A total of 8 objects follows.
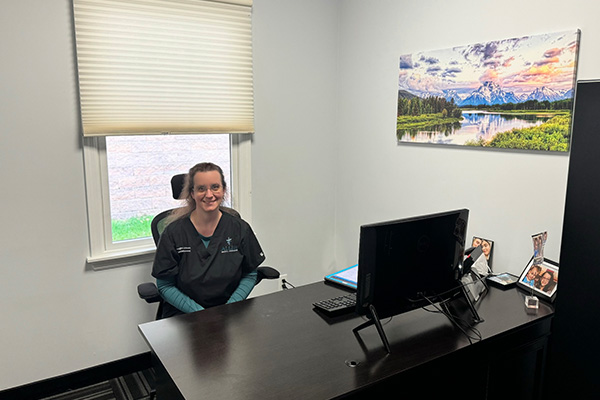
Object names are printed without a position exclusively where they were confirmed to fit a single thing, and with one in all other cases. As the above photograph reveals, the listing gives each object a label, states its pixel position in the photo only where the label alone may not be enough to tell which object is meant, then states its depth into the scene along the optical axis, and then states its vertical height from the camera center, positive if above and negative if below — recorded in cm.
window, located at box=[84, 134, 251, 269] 274 -32
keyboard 196 -74
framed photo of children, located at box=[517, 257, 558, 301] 214 -69
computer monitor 168 -49
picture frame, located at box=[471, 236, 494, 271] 255 -64
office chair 248 -55
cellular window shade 258 +33
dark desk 149 -78
